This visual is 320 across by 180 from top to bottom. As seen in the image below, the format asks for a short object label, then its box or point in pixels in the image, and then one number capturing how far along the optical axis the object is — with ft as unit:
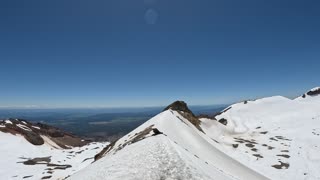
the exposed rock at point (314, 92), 413.72
